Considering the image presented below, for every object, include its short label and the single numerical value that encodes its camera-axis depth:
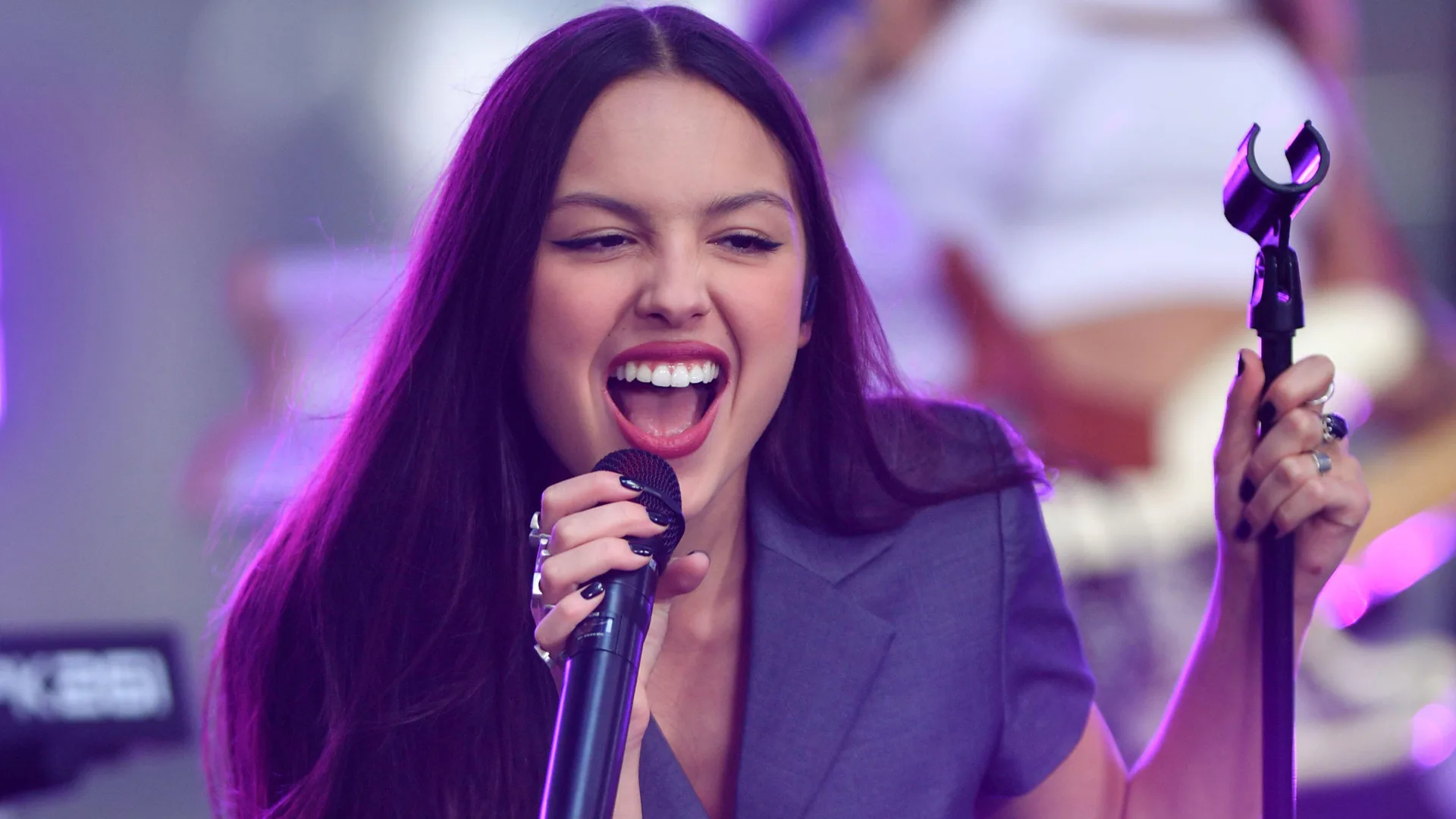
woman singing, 4.47
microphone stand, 4.39
